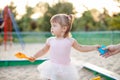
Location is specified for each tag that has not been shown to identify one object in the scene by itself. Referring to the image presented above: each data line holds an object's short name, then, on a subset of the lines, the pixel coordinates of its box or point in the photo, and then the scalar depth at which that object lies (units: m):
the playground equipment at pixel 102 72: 4.39
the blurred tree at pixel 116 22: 19.38
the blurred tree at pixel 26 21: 32.19
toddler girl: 3.38
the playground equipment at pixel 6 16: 12.75
